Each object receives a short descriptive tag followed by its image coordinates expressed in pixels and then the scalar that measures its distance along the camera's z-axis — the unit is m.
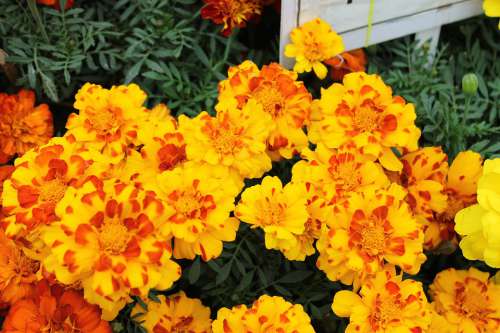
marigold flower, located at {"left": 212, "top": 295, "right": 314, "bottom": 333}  0.38
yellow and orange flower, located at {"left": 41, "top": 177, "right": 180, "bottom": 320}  0.35
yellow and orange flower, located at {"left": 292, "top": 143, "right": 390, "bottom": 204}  0.42
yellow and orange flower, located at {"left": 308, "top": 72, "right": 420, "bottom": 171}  0.43
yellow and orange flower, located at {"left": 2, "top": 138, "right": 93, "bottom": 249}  0.38
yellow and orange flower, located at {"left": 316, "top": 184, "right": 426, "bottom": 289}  0.39
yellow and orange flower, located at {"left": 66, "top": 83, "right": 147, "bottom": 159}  0.43
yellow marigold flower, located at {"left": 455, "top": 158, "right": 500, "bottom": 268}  0.40
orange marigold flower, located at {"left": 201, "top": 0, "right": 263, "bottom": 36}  0.52
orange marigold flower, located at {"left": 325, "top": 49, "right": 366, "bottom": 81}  0.53
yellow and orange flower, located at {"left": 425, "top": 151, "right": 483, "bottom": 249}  0.46
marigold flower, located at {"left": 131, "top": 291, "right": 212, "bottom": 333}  0.42
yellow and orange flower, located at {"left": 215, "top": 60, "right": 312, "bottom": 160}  0.44
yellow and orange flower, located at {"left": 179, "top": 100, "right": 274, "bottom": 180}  0.41
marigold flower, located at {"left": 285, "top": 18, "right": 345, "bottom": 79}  0.50
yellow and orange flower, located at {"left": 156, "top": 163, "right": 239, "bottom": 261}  0.38
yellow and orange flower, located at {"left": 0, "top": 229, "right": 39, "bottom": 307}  0.41
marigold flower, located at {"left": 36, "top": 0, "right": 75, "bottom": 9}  0.51
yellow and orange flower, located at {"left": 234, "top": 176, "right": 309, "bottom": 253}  0.39
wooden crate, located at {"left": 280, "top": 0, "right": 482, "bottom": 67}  0.51
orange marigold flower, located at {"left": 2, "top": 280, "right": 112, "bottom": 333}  0.39
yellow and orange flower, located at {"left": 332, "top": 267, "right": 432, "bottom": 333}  0.39
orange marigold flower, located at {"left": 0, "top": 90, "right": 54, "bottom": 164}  0.50
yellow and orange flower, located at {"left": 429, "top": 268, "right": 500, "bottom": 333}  0.43
